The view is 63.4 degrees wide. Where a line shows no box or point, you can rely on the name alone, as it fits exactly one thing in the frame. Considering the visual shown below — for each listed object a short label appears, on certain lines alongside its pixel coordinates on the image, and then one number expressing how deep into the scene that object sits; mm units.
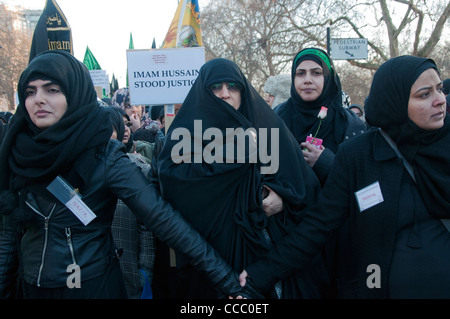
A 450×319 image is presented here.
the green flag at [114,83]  14137
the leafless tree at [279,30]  13961
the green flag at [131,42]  8797
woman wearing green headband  2691
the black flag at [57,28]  3215
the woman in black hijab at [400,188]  1572
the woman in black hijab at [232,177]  1891
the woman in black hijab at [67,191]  1703
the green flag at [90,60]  8617
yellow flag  3295
